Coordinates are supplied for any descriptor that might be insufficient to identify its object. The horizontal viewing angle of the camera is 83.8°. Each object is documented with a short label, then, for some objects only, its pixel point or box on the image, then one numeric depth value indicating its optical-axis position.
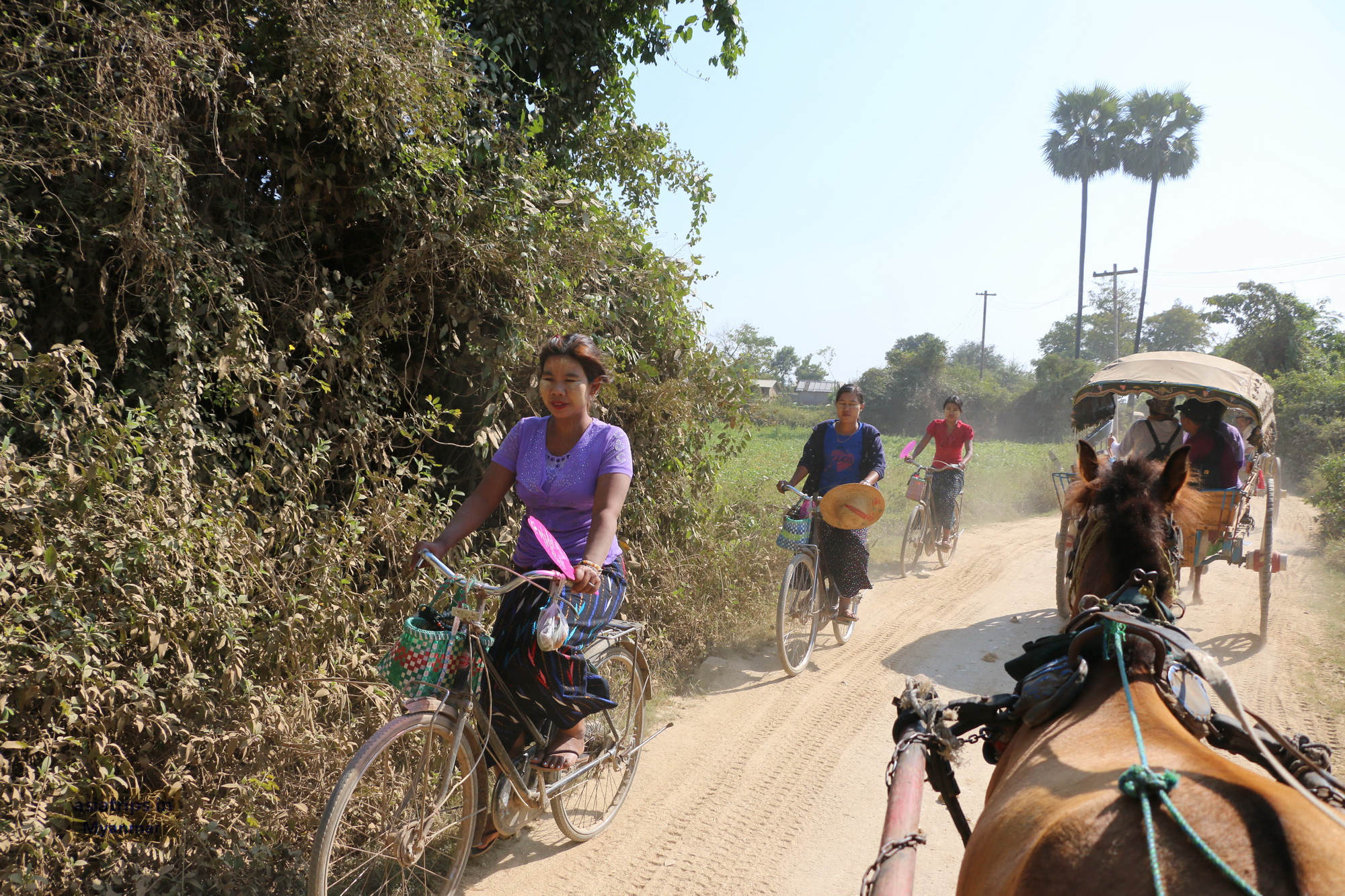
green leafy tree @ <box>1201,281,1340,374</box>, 25.16
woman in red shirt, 9.84
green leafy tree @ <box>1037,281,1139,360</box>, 51.84
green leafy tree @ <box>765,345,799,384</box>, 64.88
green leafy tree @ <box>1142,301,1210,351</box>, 53.94
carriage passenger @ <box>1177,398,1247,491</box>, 6.78
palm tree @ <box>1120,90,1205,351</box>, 36.34
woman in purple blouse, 3.05
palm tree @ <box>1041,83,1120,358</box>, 37.47
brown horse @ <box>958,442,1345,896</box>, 1.27
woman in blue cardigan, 6.23
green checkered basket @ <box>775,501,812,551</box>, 5.96
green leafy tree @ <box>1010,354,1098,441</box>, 37.22
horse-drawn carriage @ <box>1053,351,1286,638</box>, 6.70
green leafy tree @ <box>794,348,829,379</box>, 58.19
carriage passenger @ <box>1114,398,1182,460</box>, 6.96
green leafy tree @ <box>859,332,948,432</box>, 39.91
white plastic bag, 2.72
